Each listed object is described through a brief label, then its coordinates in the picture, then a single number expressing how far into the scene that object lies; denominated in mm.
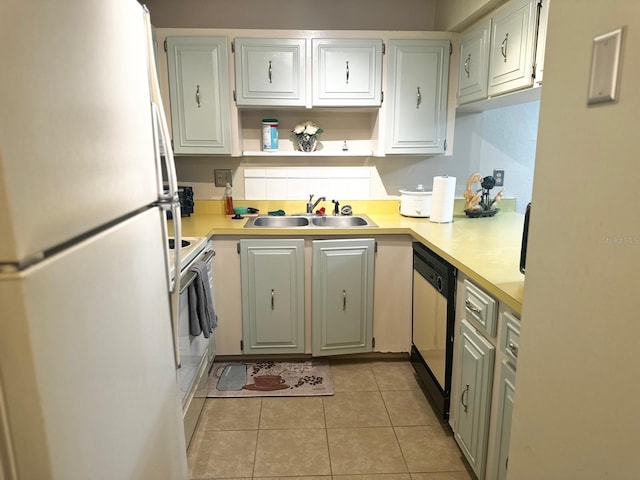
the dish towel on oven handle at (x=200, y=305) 2006
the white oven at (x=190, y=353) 1886
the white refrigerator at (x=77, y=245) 578
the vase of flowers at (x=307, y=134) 2932
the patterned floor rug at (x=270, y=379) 2479
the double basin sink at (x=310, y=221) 3004
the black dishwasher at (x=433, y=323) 1977
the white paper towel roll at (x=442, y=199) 2664
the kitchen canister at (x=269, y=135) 2936
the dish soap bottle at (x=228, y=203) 3067
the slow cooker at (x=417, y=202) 2871
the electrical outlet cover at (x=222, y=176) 3105
